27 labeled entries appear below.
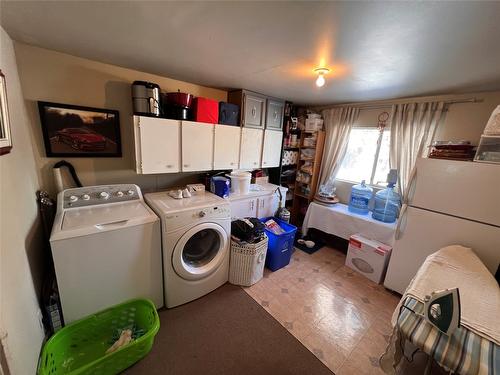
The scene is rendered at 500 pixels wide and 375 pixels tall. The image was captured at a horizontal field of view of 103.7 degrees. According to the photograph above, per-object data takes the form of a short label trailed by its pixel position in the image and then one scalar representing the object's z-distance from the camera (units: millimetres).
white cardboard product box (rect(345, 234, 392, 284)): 2264
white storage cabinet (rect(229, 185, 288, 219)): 2421
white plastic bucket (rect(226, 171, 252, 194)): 2439
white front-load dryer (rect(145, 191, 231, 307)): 1680
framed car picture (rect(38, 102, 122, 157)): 1651
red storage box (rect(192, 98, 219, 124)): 2073
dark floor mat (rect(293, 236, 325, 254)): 2961
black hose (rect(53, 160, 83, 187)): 1715
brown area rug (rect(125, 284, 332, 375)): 1389
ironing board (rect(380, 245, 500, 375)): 785
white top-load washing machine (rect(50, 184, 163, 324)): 1322
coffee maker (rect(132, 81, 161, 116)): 1780
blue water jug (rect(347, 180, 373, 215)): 2740
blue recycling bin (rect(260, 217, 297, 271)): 2389
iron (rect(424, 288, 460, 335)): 797
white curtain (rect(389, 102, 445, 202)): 2249
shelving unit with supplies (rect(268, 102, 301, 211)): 3154
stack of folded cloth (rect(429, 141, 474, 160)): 1745
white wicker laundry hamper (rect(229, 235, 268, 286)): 2069
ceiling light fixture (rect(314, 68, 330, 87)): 1594
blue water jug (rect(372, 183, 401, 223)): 2487
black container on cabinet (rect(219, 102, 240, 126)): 2303
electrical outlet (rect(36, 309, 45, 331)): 1287
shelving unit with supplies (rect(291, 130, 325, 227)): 3225
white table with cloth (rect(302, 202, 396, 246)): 2377
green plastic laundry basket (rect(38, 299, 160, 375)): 1222
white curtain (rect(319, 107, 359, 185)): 2938
